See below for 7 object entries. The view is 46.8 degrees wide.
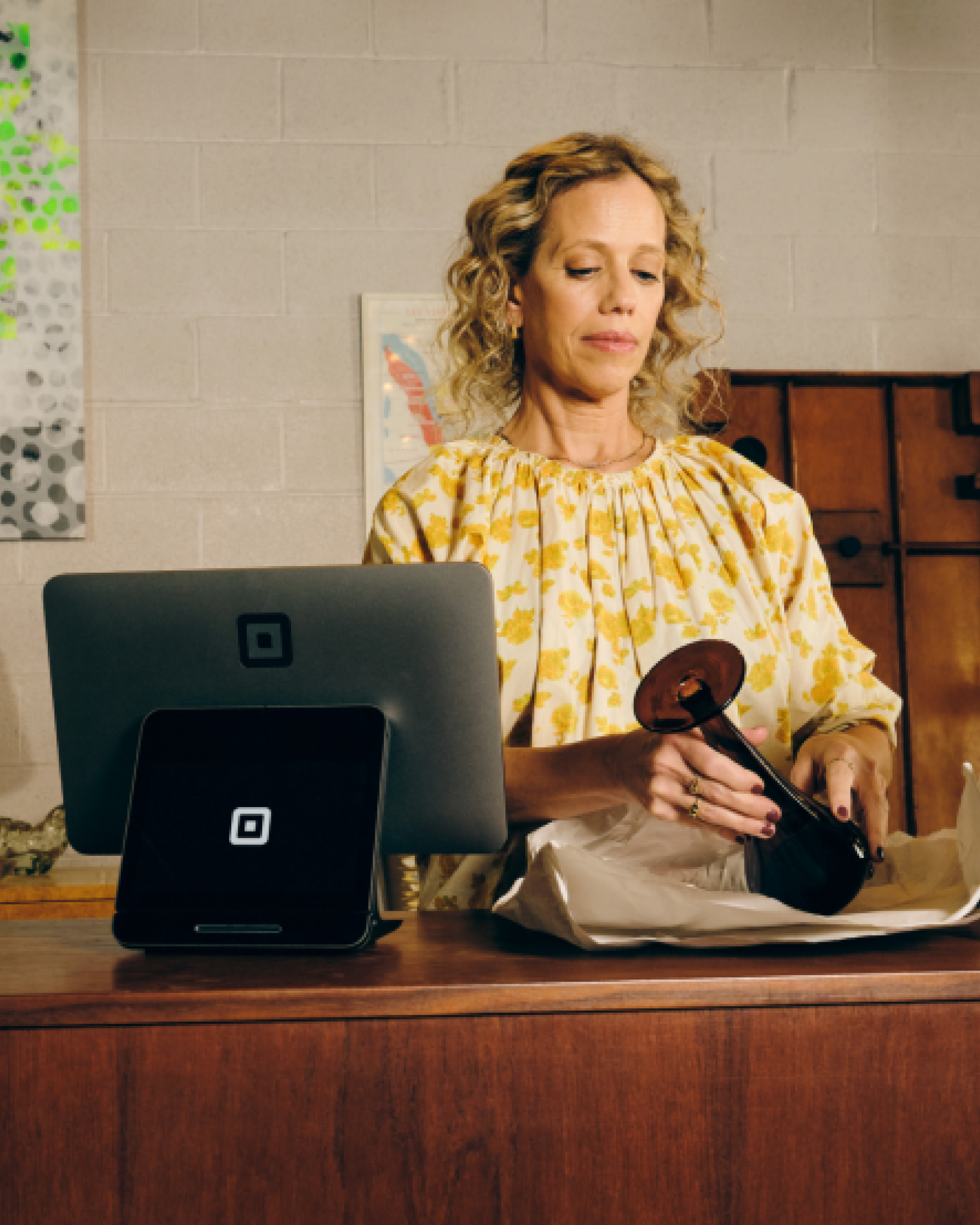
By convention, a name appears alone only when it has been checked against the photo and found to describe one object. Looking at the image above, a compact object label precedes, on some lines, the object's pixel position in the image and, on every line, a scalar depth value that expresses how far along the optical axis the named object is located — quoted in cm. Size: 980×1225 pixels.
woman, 129
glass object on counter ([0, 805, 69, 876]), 228
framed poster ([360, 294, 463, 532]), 266
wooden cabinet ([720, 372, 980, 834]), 273
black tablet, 81
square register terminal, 83
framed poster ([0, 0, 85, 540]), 260
